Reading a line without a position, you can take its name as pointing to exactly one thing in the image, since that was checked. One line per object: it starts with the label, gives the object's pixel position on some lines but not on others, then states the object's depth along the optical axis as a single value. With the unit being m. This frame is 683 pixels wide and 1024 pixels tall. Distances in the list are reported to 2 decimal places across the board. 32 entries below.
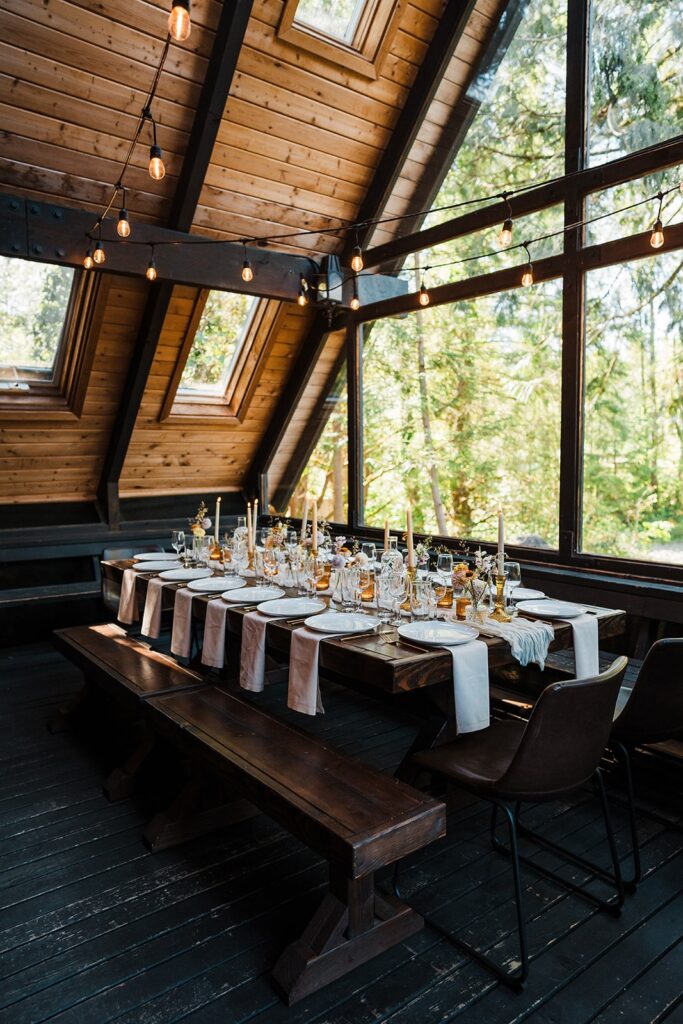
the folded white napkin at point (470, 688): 2.19
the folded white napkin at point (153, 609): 3.28
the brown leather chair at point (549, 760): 1.79
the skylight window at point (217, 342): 5.33
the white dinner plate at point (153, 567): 3.65
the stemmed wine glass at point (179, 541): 3.83
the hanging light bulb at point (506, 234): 2.96
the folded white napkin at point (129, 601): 3.61
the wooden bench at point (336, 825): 1.74
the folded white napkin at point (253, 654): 2.57
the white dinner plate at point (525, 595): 2.91
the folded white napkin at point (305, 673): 2.34
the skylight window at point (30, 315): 4.53
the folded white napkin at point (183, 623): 3.04
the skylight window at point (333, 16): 4.14
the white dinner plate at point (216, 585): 3.12
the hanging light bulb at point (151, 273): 3.94
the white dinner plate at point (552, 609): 2.57
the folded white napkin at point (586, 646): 2.52
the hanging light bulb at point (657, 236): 2.90
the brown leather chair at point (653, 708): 2.18
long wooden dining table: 2.11
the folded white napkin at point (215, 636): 2.80
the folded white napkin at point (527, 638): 2.34
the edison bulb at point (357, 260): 3.54
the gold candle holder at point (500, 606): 2.54
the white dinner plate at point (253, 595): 2.87
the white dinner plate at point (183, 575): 3.36
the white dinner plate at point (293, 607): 2.65
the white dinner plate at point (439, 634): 2.24
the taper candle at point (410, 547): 2.59
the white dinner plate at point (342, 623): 2.42
